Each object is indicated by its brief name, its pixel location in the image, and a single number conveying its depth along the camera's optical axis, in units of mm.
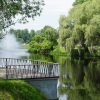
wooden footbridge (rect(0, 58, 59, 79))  19922
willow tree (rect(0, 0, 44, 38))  15736
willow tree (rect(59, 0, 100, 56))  45688
